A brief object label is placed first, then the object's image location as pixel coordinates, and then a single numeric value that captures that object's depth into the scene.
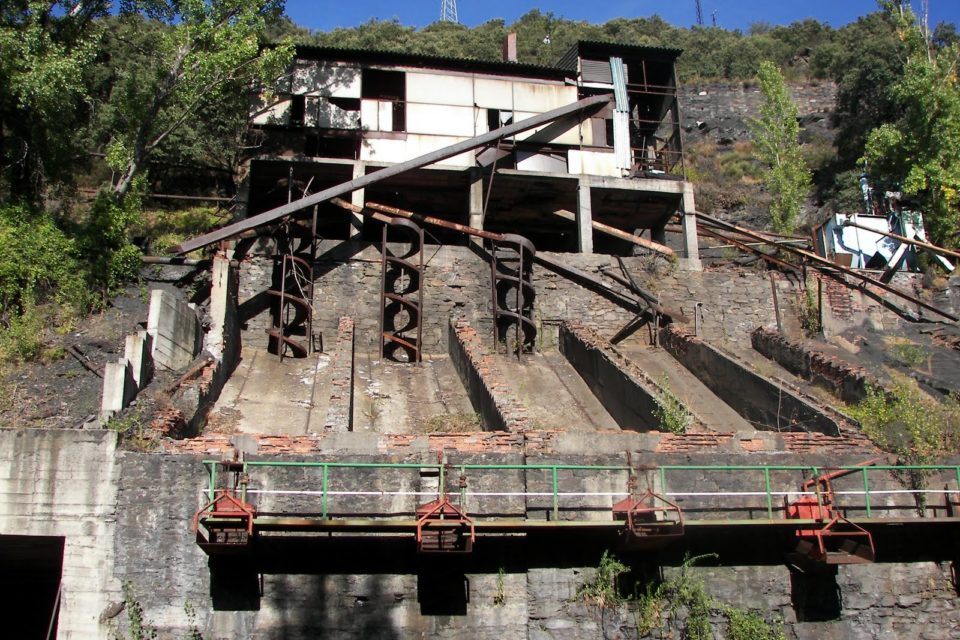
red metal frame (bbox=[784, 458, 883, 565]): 9.74
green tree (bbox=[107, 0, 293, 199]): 17.61
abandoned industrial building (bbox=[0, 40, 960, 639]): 9.66
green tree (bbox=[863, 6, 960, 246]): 22.73
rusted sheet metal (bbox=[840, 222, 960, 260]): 20.80
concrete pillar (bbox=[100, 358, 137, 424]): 10.86
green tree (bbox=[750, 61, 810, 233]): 26.64
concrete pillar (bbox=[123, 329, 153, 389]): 11.89
